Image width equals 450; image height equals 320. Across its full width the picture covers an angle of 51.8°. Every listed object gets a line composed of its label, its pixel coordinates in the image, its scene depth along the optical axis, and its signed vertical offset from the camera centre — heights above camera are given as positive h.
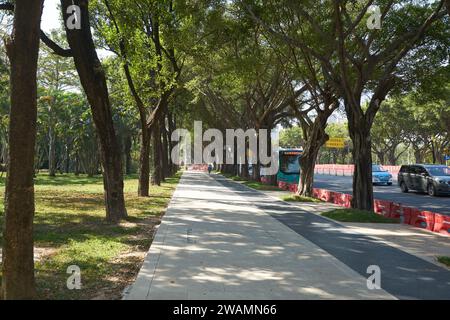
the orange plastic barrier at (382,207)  15.09 -1.37
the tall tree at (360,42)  13.80 +3.99
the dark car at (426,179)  22.86 -0.66
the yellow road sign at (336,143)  68.38 +3.45
